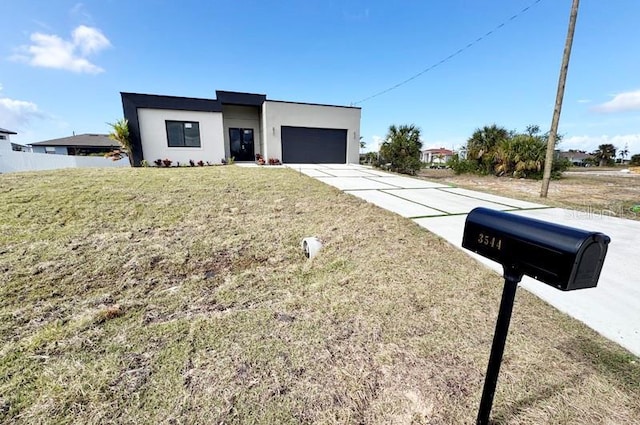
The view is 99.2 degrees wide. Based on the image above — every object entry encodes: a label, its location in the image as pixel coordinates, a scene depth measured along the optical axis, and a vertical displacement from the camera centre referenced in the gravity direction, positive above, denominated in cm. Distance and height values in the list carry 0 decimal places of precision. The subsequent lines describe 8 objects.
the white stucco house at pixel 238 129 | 1250 +171
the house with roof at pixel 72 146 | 2777 +134
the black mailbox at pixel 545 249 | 86 -28
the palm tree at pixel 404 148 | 1348 +76
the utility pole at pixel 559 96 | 656 +174
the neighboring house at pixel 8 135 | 2542 +226
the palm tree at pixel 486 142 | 1530 +127
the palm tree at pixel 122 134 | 1153 +110
